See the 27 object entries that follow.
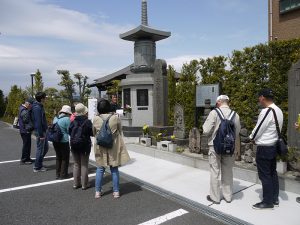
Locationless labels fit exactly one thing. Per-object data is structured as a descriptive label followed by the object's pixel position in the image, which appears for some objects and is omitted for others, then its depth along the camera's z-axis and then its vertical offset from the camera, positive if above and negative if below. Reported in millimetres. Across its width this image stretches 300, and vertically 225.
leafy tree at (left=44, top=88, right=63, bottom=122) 18669 +195
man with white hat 4207 -924
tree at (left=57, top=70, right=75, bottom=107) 25825 +2034
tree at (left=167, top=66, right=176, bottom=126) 11648 +279
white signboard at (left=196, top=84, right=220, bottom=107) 8469 +279
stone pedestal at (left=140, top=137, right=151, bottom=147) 8453 -1203
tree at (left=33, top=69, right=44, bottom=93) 22627 +1911
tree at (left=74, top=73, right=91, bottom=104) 26719 +1777
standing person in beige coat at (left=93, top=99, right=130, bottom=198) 4652 -789
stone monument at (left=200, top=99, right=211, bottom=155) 6883 -1103
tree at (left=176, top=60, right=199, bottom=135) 10222 +475
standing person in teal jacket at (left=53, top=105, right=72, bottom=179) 5793 -882
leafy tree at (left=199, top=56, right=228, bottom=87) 9250 +1120
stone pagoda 12414 +1226
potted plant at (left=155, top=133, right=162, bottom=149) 8406 -1066
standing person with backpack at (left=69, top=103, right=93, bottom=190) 5035 -671
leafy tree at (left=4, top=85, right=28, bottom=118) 27603 +601
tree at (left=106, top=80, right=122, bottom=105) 18819 +951
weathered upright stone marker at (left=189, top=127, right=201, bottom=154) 7285 -1035
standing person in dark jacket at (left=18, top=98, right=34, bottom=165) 7344 -477
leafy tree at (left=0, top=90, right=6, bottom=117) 41469 +82
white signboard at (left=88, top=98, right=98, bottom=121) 10508 -117
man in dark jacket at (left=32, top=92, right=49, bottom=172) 6398 -517
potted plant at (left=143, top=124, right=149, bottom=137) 8680 -889
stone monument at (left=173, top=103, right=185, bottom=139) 8461 -621
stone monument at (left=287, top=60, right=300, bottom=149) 5586 -38
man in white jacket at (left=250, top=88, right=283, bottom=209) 3918 -663
